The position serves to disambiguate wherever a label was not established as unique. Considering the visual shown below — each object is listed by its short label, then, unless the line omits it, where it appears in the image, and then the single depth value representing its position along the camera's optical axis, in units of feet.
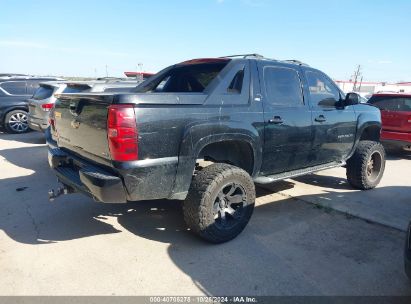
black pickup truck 10.03
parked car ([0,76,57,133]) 35.50
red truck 26.35
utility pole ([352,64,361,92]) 198.82
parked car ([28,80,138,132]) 25.41
